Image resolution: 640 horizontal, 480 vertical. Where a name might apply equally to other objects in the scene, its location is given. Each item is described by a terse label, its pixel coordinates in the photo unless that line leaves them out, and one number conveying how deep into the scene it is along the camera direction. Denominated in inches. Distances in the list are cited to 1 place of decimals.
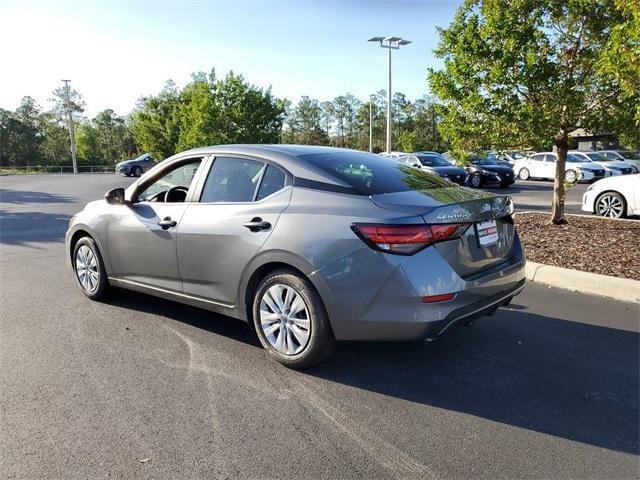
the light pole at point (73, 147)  2029.4
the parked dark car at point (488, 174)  791.7
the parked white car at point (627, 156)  1029.8
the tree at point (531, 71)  290.0
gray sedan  125.3
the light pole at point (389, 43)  1122.0
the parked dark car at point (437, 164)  761.6
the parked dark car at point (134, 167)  1417.3
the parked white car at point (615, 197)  386.6
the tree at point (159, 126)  1391.5
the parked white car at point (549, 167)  924.6
